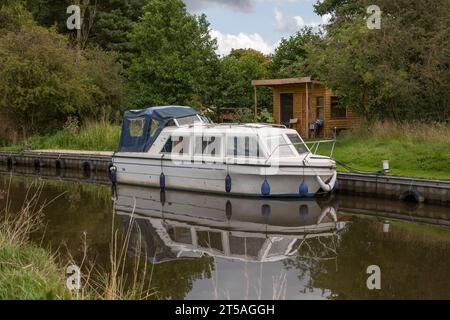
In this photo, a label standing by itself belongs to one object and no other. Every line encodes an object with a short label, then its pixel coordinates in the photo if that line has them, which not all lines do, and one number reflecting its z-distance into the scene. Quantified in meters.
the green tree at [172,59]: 32.03
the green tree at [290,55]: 33.03
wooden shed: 27.47
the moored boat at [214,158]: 15.73
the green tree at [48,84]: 28.53
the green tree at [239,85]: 32.41
